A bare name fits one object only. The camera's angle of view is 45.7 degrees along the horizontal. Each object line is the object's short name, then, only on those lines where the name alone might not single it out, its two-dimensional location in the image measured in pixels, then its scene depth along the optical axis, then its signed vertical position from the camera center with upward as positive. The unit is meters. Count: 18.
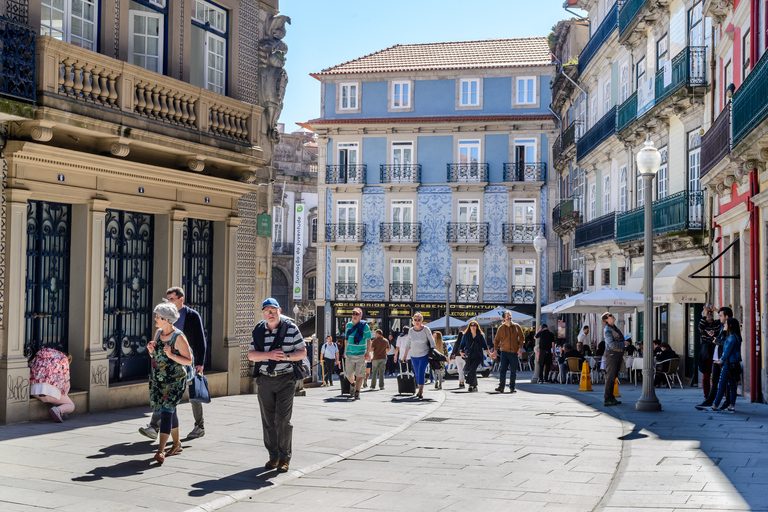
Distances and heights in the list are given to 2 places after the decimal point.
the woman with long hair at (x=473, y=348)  19.19 -1.30
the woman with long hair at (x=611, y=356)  15.35 -1.16
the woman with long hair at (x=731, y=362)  13.56 -1.12
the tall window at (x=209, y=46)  15.45 +4.12
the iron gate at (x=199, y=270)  15.26 +0.27
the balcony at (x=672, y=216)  22.05 +1.87
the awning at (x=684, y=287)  21.70 +0.02
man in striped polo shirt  8.59 -0.87
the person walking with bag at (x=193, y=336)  9.73 -0.56
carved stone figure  17.06 +3.95
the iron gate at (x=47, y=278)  11.95 +0.09
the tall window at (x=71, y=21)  12.32 +3.66
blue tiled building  44.91 +4.92
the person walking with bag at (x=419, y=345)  17.14 -1.11
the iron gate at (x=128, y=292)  13.41 -0.11
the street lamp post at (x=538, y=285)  23.54 +0.05
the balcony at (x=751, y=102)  13.70 +3.02
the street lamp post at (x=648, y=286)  14.27 +0.01
